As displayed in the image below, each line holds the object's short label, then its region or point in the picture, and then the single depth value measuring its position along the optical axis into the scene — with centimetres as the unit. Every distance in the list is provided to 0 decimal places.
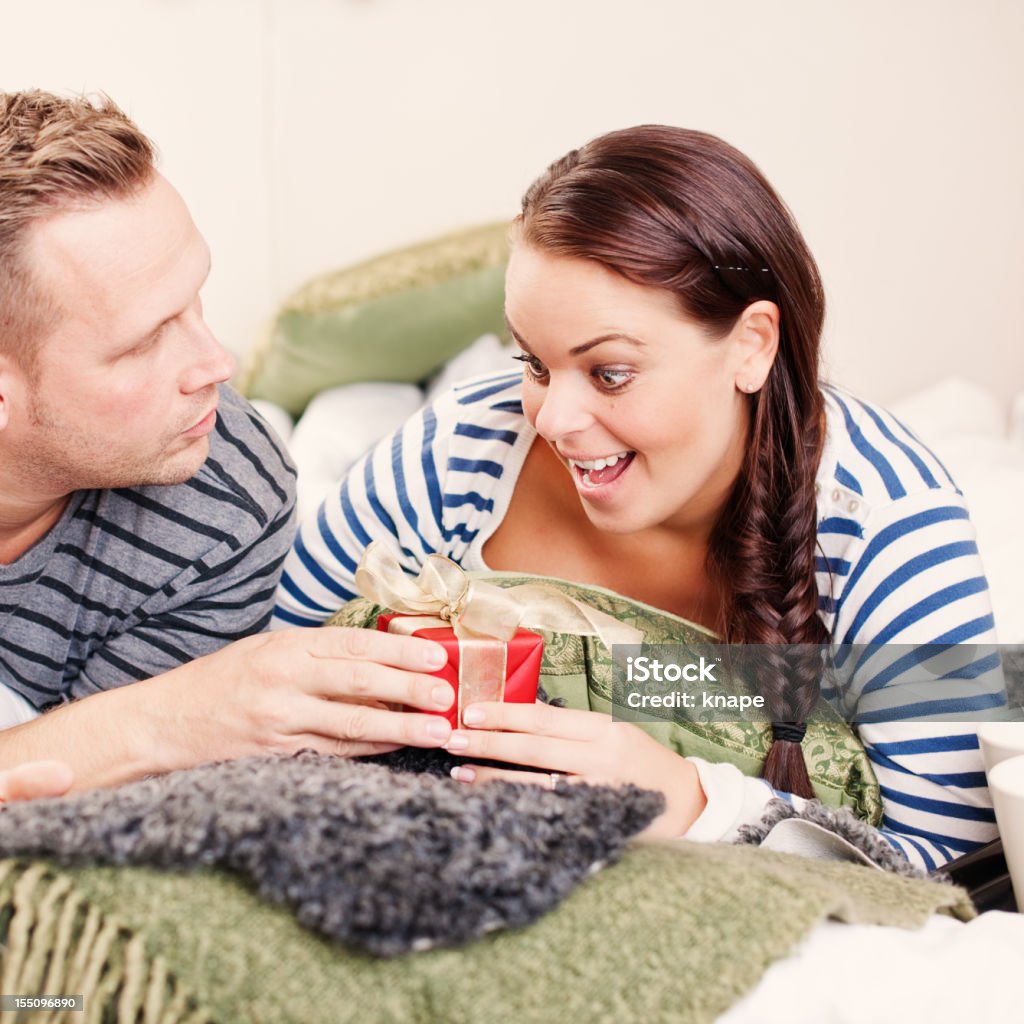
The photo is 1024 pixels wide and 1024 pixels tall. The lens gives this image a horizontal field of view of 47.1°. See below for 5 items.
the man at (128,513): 98
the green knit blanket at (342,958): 66
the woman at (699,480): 107
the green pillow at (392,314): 200
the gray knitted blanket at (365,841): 68
